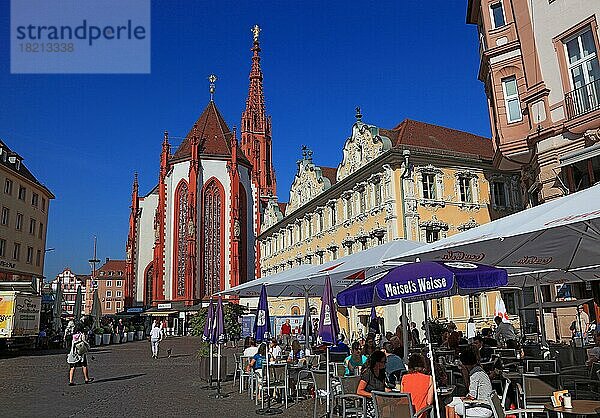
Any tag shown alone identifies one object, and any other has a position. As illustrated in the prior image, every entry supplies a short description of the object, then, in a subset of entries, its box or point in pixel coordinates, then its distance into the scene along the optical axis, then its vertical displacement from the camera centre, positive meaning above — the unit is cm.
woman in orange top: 672 -80
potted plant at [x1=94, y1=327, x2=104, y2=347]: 4453 -42
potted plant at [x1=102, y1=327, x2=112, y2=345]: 4656 -46
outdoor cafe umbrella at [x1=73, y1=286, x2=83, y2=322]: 4206 +197
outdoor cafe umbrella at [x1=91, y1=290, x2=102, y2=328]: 4575 +172
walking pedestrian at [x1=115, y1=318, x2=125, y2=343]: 5122 -10
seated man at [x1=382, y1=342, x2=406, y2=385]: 951 -82
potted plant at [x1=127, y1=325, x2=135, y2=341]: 5472 -32
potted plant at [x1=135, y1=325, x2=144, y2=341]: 5981 -41
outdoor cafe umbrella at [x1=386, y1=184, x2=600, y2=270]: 613 +102
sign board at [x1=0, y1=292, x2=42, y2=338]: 3019 +114
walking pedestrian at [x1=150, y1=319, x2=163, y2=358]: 2986 -50
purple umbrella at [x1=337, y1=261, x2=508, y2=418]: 664 +49
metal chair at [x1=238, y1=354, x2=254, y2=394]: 1416 -117
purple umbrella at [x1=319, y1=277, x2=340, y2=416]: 1031 -3
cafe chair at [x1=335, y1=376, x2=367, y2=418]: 862 -114
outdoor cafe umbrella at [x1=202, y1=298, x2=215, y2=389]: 1486 -17
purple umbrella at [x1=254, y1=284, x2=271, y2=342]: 1282 +4
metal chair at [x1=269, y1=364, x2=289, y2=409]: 1204 -117
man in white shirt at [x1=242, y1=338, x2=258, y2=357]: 1437 -64
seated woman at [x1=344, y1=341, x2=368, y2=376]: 1098 -83
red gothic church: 6888 +1351
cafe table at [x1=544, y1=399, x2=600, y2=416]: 612 -108
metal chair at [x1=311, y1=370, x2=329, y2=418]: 1013 -112
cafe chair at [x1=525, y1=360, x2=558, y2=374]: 1027 -96
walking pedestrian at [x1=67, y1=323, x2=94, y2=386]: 1648 -64
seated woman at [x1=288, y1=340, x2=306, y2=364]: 1441 -85
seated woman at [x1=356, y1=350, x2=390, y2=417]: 805 -84
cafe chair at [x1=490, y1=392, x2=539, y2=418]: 632 -103
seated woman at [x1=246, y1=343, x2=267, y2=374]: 1363 -85
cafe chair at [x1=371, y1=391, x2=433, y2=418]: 632 -98
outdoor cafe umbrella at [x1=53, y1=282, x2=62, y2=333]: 4234 +200
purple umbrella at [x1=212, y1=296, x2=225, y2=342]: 1386 -1
